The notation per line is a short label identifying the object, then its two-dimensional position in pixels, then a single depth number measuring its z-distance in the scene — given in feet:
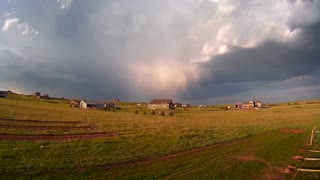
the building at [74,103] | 362.22
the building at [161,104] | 422.95
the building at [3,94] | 387.16
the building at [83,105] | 356.39
